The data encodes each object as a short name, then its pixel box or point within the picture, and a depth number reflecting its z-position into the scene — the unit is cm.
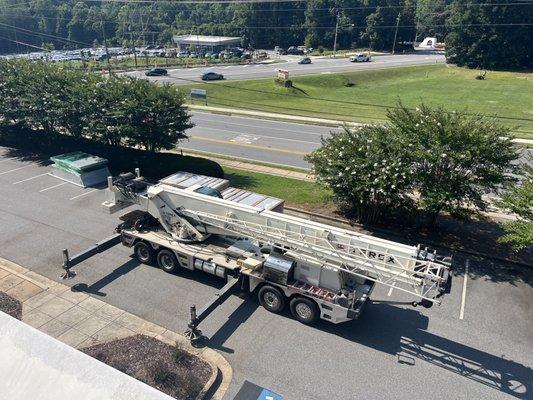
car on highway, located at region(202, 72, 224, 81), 5975
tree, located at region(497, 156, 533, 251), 1504
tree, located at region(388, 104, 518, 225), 1728
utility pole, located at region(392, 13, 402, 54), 9264
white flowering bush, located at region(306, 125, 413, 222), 1814
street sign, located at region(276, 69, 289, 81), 5680
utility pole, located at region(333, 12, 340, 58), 8850
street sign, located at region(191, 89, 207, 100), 4825
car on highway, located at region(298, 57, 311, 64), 7721
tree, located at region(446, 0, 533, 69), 6888
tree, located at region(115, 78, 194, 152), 2478
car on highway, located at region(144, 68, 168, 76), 6318
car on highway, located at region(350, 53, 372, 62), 7725
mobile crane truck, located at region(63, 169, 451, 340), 1264
